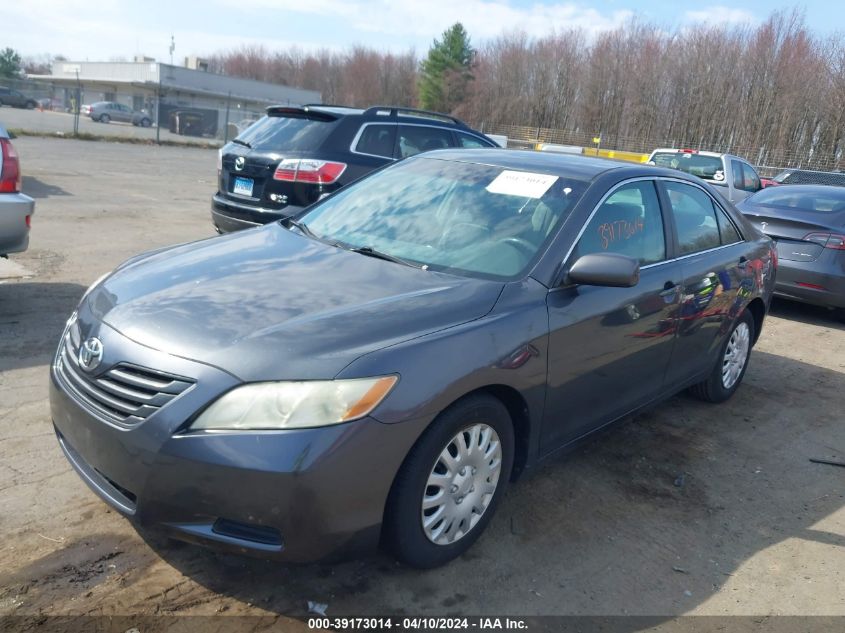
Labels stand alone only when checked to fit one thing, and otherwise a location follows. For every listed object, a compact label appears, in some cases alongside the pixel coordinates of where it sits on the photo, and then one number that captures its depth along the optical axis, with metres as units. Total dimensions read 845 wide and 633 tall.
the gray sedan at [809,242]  7.70
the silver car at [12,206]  5.55
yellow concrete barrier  21.99
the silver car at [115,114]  47.79
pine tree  66.38
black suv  6.99
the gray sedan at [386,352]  2.41
